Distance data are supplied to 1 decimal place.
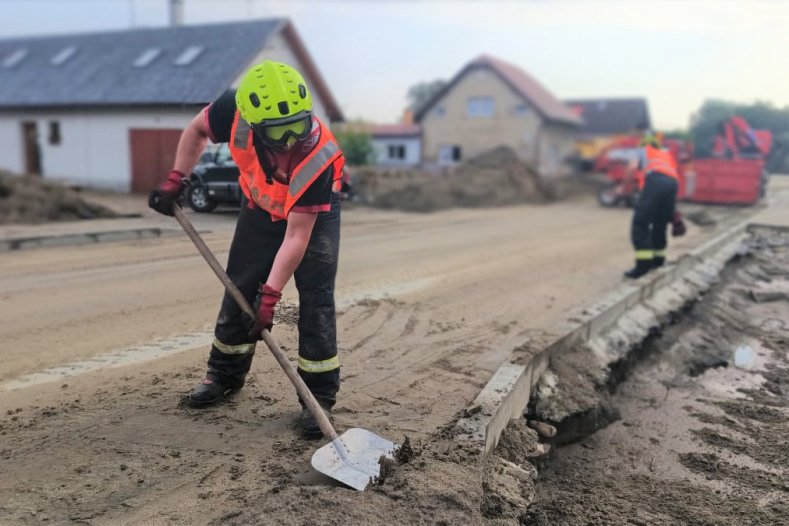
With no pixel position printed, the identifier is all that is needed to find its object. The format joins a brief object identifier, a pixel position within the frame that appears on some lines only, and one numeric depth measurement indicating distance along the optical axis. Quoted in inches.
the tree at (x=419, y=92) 3354.3
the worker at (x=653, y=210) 321.4
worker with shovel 120.2
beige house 1381.6
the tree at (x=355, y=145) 1136.8
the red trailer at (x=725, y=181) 826.2
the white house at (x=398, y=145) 1523.1
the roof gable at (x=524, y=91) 1378.0
